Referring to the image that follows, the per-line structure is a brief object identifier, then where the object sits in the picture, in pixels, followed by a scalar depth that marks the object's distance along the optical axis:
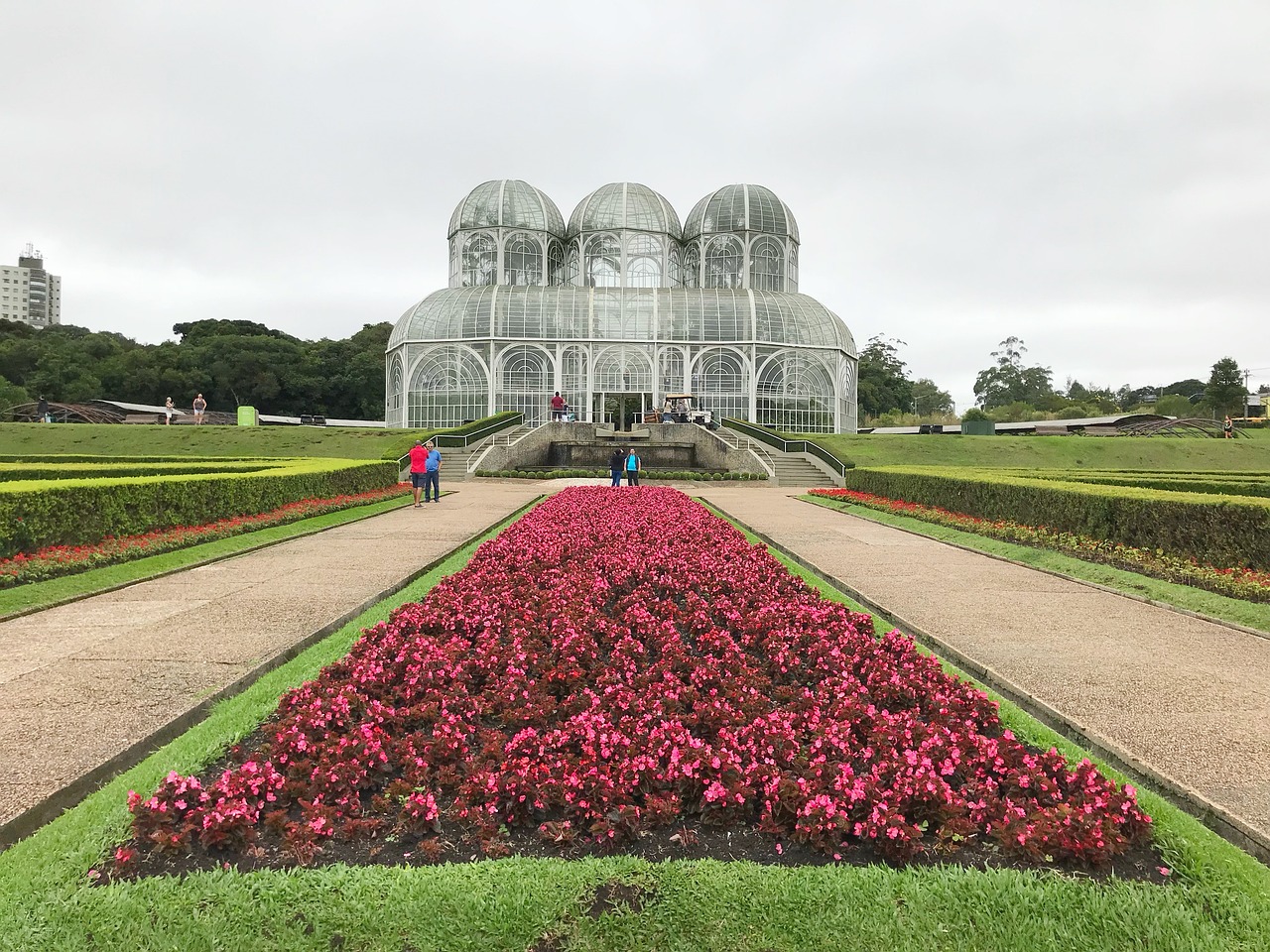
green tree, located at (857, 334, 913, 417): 76.93
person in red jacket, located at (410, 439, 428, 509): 16.91
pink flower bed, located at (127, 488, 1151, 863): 2.83
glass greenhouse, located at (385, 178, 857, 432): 40.81
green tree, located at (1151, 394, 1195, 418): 69.71
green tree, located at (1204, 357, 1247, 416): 65.19
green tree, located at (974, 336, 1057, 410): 103.62
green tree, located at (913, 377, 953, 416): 106.06
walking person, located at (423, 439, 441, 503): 17.45
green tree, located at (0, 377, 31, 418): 49.92
